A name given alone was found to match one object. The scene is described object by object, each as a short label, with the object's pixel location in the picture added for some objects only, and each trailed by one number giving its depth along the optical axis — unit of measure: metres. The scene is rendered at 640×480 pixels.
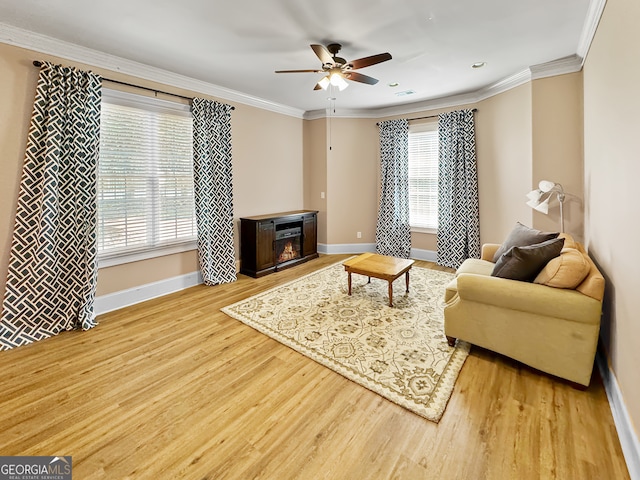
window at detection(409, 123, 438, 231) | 5.41
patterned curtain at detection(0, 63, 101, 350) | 2.80
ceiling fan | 2.70
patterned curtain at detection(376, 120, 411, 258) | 5.59
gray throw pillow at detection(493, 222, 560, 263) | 2.83
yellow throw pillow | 2.06
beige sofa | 1.99
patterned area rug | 2.18
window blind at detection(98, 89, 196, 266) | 3.40
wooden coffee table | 3.44
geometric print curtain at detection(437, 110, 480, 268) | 4.82
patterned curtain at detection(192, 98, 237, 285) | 4.12
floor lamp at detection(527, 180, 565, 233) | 3.37
